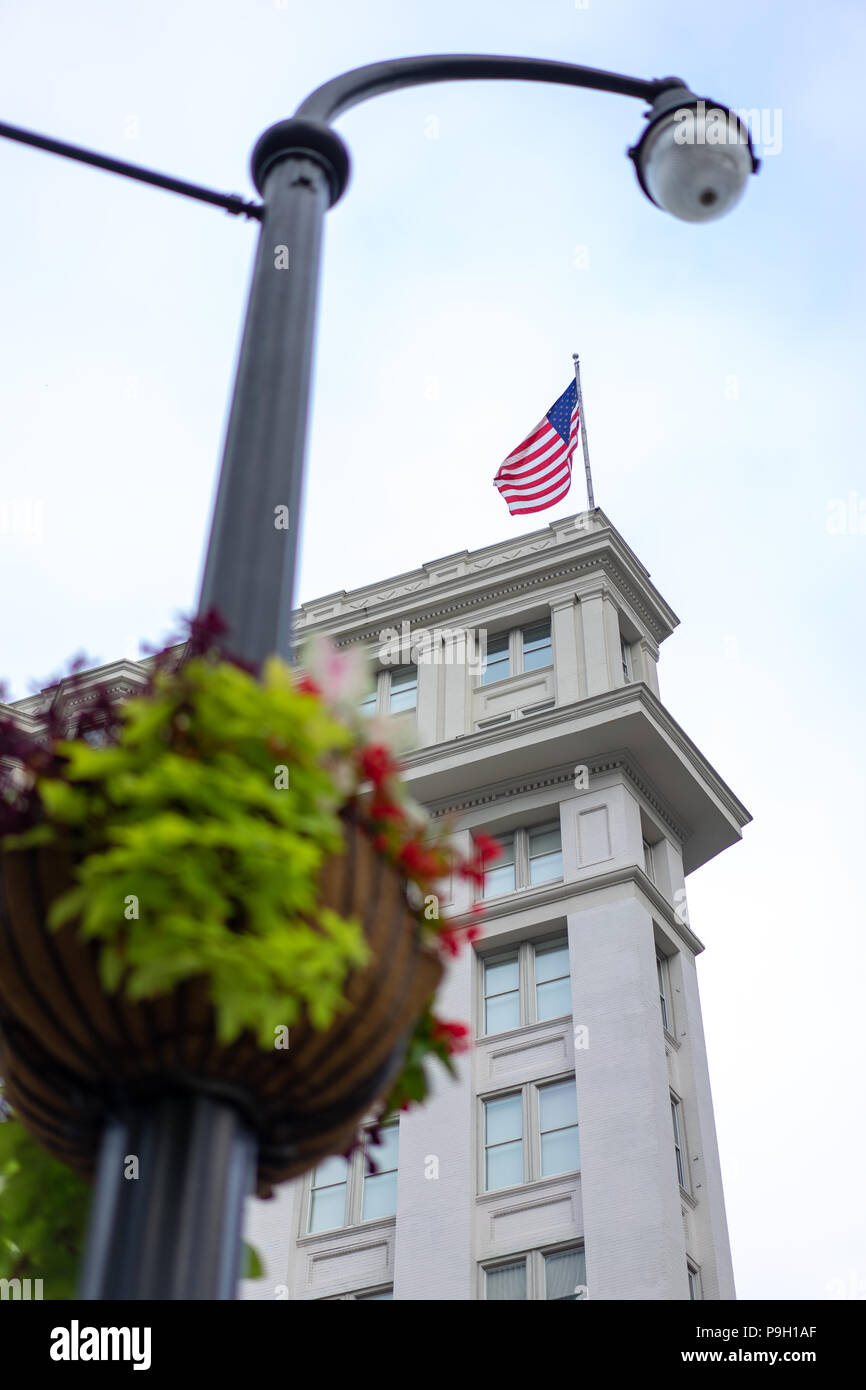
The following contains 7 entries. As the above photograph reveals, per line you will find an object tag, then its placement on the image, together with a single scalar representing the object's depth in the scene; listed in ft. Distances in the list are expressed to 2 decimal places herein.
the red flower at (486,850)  12.94
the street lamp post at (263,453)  10.28
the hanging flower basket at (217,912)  10.15
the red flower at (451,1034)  13.06
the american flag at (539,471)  96.17
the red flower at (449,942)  12.30
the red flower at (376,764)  11.97
